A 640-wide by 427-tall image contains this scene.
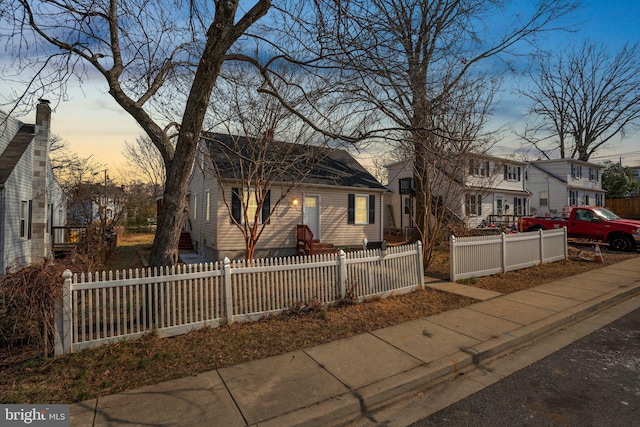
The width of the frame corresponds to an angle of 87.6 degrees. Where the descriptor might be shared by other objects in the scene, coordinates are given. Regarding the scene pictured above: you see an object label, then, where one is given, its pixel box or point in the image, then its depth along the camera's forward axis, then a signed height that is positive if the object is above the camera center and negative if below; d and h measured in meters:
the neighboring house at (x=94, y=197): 13.98 +1.03
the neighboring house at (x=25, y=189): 9.23 +0.92
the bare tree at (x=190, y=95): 5.17 +2.04
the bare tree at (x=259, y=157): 9.65 +2.03
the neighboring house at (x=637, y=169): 66.57 +9.03
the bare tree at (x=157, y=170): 25.23 +3.96
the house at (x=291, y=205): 12.00 +0.52
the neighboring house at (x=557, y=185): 29.19 +2.68
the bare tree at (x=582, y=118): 29.61 +9.06
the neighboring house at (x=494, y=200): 22.98 +1.16
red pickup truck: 13.88 -0.56
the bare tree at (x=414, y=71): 5.38 +2.73
